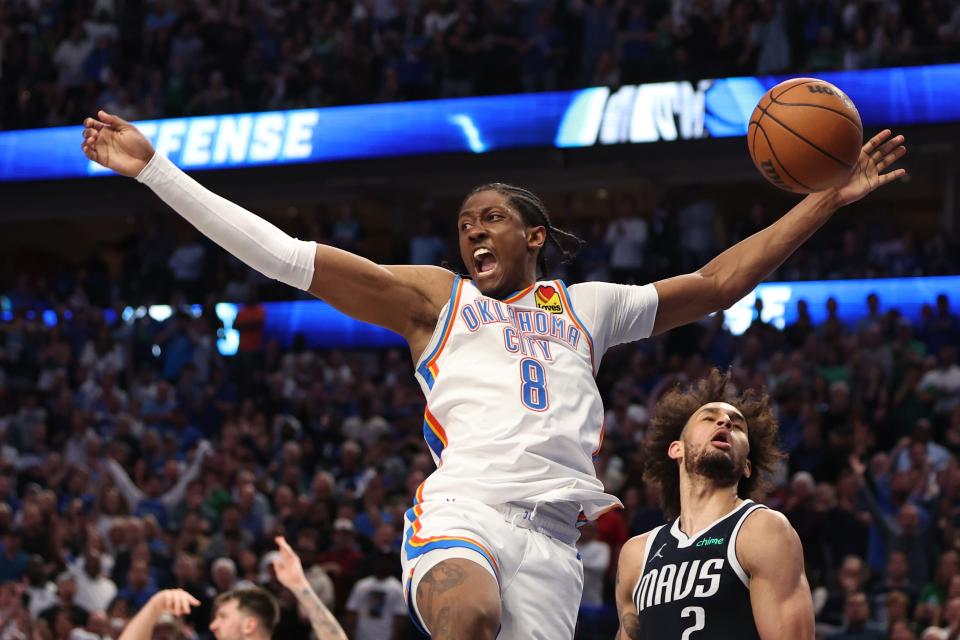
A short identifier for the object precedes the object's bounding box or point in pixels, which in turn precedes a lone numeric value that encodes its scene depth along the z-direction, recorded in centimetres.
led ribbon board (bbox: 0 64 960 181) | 1580
